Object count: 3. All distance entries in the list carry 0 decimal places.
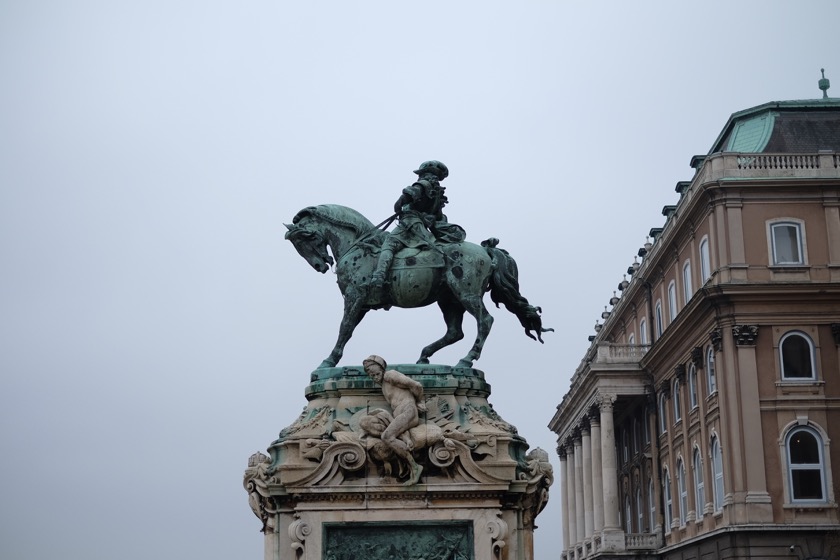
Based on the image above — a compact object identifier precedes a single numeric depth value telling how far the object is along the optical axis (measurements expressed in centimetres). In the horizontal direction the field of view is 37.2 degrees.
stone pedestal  1126
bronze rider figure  1246
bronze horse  1228
